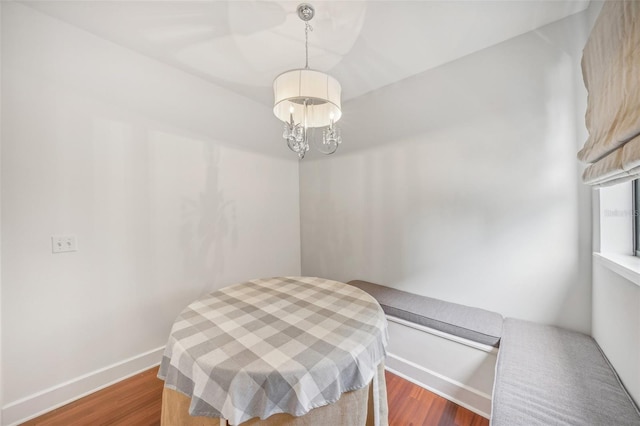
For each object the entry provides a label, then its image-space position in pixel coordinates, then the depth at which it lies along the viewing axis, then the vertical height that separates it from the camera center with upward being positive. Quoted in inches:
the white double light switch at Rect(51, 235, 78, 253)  58.1 -7.9
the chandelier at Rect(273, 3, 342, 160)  49.1 +26.9
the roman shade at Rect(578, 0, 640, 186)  31.1 +17.7
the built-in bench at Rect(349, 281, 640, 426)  35.3 -31.9
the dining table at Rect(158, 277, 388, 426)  30.3 -22.4
